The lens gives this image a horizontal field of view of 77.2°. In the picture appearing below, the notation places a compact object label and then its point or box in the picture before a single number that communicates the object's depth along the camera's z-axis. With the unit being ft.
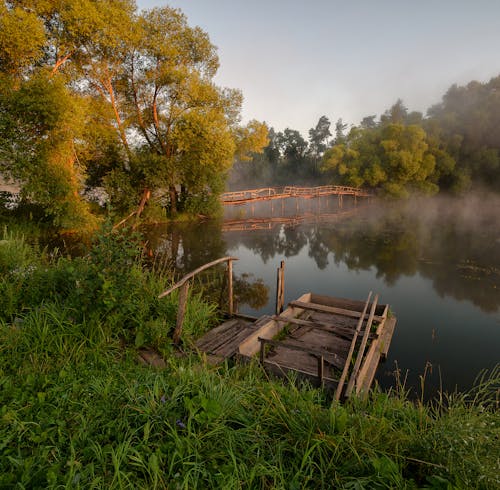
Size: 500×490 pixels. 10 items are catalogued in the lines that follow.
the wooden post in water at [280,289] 26.23
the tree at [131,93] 43.32
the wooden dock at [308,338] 15.56
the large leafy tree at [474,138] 119.55
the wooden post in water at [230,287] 24.48
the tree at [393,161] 117.80
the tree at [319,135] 221.87
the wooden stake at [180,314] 17.48
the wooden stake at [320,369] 14.40
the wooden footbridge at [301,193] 79.30
